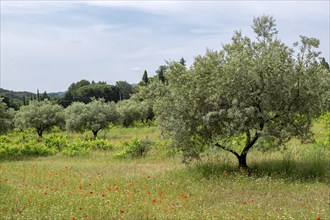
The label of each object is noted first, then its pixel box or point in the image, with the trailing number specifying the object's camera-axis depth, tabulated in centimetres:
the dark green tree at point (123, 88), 11862
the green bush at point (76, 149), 2150
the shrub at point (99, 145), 2386
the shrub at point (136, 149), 1952
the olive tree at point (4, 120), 2391
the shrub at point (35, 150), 2242
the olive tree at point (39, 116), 3466
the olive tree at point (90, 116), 3378
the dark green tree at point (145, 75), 8169
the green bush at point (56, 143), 2410
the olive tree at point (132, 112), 5350
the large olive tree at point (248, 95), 1143
